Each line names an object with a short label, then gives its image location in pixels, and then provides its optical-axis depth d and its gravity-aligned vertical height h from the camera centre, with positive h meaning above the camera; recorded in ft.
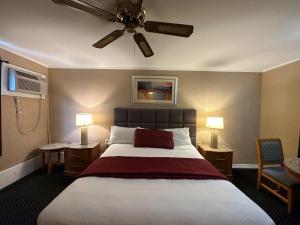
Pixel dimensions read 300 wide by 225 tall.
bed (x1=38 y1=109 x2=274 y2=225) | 4.09 -2.47
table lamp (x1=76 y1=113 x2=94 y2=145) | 11.38 -1.10
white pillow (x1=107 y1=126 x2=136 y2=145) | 11.17 -1.87
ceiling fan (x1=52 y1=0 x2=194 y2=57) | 4.32 +2.37
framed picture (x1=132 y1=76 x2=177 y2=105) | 12.73 +1.18
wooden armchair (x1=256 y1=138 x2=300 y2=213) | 9.11 -2.70
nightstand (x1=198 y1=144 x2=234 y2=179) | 11.08 -3.18
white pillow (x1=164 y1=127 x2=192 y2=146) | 11.07 -1.84
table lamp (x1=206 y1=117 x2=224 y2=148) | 11.48 -1.19
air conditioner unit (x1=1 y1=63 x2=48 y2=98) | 9.30 +1.24
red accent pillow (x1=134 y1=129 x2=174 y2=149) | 10.44 -1.93
